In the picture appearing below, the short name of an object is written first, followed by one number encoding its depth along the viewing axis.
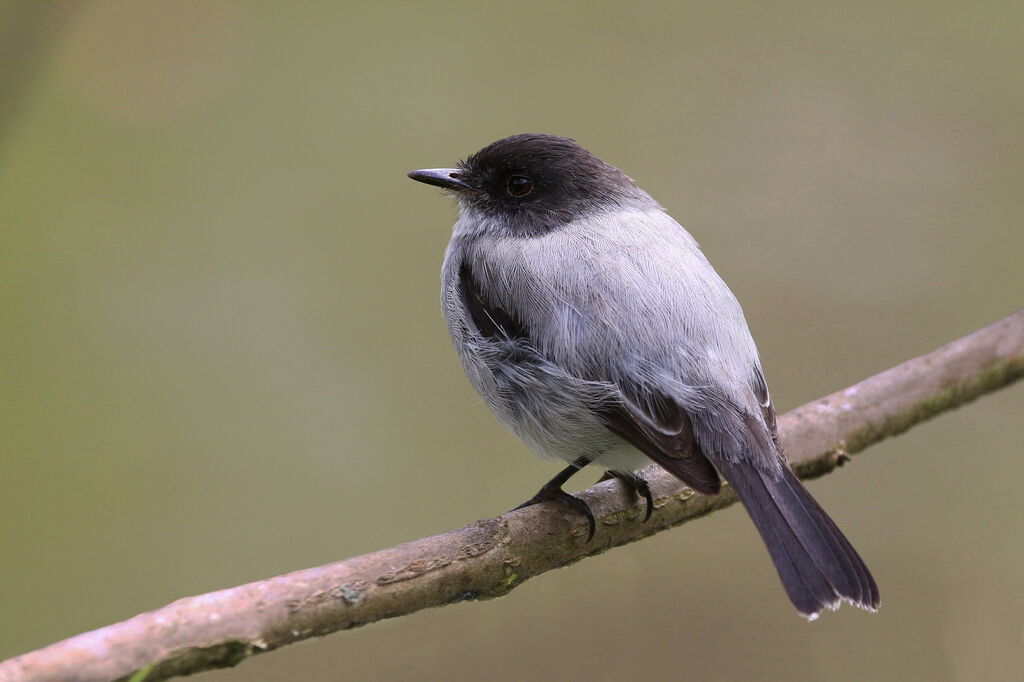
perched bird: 5.21
